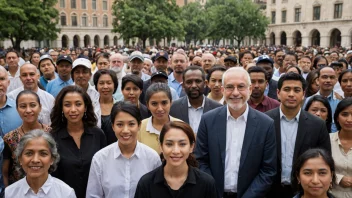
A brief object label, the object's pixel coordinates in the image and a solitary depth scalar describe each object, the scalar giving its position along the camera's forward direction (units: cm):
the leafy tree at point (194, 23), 5762
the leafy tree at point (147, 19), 3238
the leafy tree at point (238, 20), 4422
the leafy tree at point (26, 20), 3047
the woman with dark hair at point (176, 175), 323
